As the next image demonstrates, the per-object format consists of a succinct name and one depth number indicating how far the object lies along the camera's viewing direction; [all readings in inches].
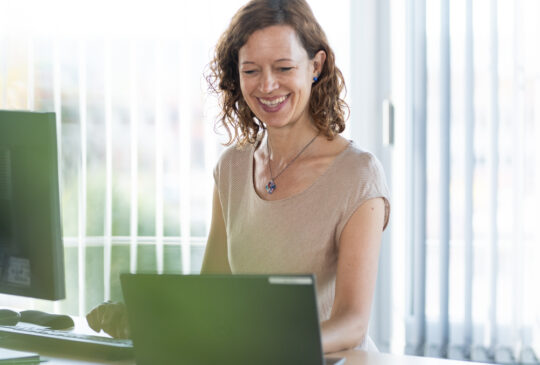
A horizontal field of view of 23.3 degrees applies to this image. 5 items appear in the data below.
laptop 70.8
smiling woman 92.5
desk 81.3
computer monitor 80.1
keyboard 82.1
